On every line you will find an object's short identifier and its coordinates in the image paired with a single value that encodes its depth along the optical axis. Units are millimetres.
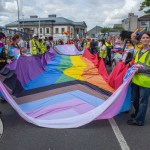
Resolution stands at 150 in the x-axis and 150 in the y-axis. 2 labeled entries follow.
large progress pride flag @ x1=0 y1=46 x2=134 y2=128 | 3549
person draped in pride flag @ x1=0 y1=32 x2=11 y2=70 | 4802
